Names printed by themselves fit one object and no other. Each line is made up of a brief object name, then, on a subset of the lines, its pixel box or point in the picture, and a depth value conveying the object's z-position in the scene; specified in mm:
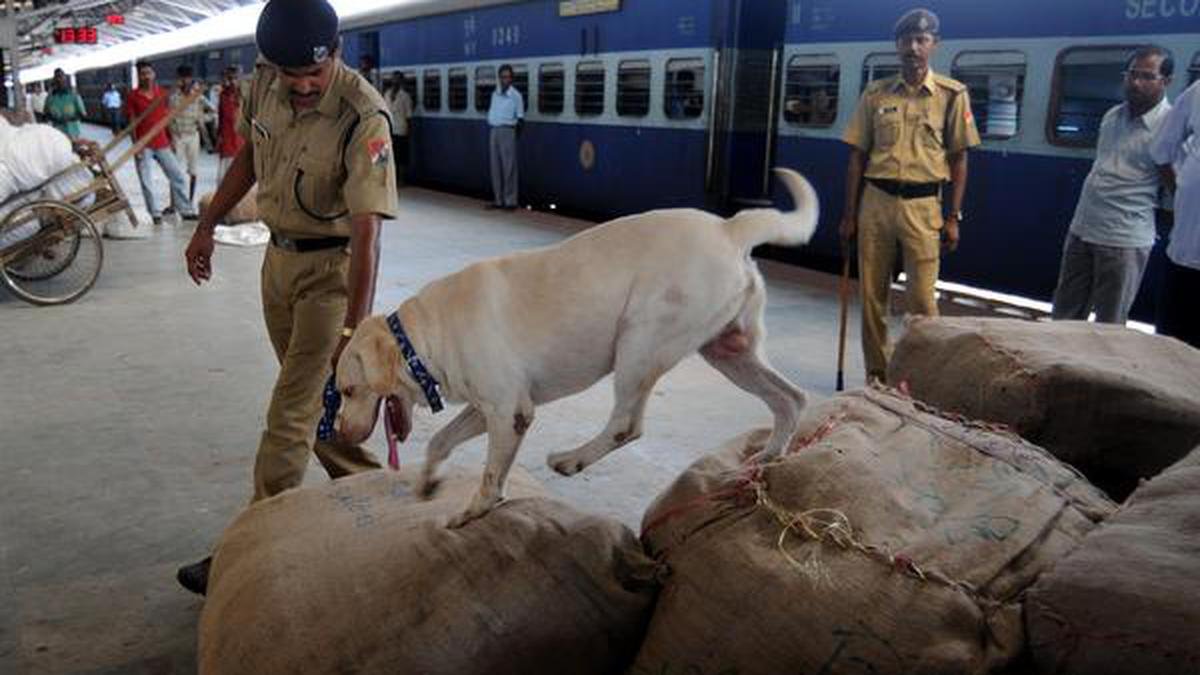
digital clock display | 24328
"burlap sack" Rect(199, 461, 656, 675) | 1851
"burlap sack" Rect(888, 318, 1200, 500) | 2293
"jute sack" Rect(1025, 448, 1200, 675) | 1341
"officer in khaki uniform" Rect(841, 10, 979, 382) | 4699
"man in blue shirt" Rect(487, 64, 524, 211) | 12328
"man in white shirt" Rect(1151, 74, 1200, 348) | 3684
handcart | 6676
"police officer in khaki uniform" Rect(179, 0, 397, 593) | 2678
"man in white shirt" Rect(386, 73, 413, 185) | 15094
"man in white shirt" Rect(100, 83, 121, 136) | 29172
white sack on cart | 6602
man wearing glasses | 4492
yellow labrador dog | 1958
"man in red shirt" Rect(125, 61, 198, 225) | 10461
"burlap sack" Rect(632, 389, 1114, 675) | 1553
